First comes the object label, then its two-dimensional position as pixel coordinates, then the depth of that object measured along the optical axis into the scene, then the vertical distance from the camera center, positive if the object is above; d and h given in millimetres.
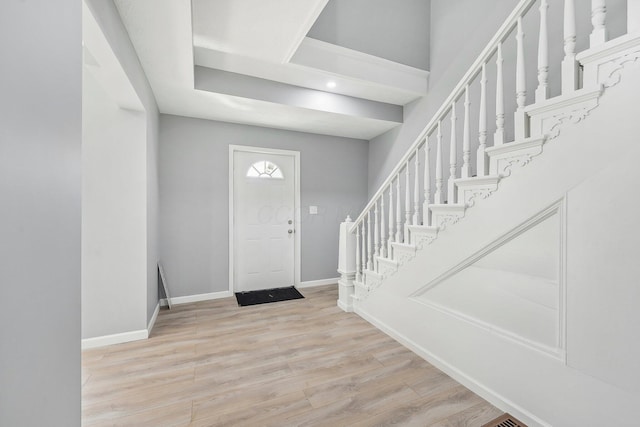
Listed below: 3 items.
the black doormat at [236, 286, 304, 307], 3348 -1154
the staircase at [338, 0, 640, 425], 1204 +12
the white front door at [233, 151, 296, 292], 3641 -121
